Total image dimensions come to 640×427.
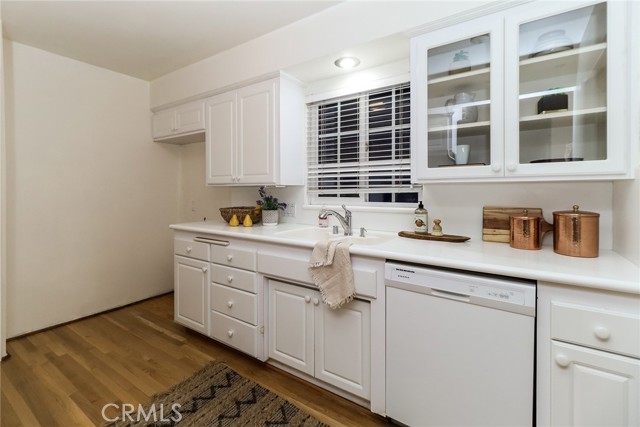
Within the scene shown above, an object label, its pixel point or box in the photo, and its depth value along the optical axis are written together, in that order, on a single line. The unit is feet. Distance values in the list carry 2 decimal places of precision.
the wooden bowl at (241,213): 8.30
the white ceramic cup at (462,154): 5.20
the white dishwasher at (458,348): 3.81
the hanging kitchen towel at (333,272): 5.14
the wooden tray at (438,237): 5.49
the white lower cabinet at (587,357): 3.24
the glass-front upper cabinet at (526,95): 4.05
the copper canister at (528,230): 4.84
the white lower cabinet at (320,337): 5.25
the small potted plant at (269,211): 8.16
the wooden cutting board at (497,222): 5.40
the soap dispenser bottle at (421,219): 6.06
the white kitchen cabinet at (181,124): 9.32
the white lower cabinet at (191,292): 7.61
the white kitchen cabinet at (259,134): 7.57
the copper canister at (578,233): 4.29
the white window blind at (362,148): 6.99
